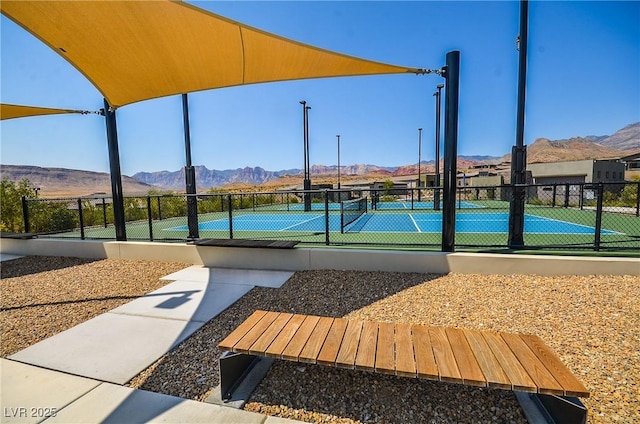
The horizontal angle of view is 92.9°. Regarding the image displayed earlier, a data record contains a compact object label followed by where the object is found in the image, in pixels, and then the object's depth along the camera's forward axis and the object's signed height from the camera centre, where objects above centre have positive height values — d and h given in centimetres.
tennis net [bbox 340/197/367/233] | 1027 -100
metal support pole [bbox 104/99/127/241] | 655 +38
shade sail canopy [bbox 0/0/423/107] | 329 +184
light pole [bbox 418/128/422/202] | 3172 +432
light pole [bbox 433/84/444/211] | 1455 +203
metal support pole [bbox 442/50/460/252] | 489 +61
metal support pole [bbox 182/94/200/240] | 693 +23
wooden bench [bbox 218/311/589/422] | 191 -123
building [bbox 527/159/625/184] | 3491 +134
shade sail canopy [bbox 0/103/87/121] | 601 +164
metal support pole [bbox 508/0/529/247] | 517 +42
